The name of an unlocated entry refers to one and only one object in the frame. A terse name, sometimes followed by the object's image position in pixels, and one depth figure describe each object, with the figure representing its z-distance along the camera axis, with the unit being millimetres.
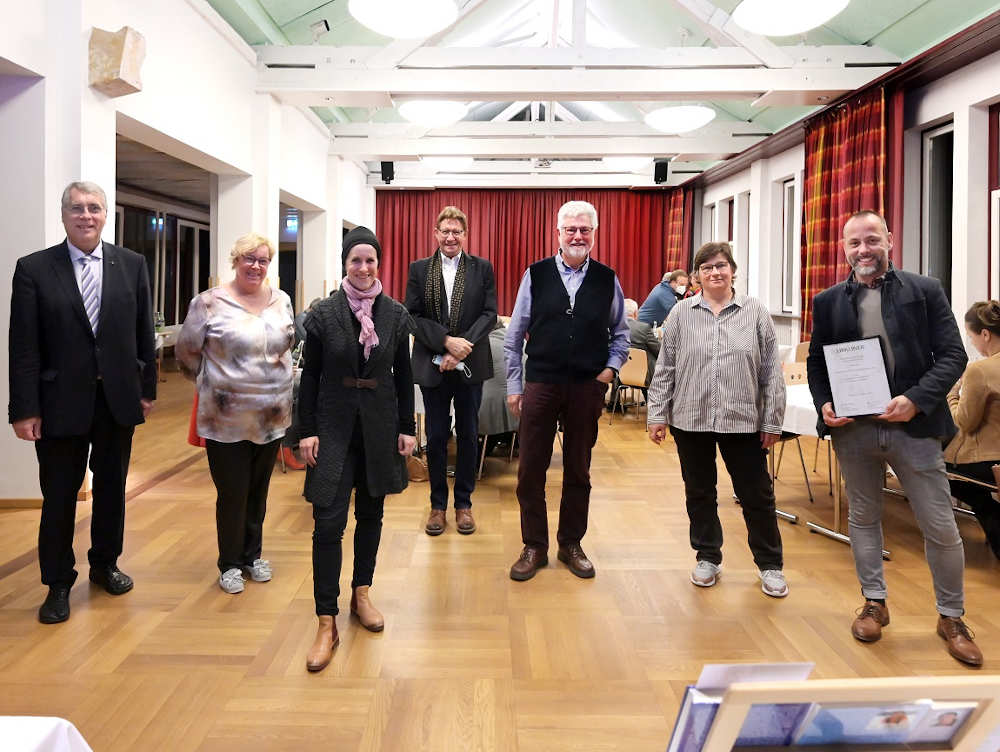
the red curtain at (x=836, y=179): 6398
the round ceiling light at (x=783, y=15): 4246
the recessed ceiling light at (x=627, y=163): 10523
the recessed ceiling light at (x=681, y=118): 6852
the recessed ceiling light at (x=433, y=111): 6695
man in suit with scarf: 3916
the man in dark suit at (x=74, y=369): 2809
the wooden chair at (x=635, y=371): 7461
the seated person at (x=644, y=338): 7828
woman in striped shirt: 3045
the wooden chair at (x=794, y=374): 5016
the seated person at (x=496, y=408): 5184
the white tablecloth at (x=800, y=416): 3901
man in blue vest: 3264
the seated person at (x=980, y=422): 3371
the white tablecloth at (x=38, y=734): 953
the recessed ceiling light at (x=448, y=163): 11412
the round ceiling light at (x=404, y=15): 4398
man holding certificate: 2566
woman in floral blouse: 2990
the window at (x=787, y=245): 9430
